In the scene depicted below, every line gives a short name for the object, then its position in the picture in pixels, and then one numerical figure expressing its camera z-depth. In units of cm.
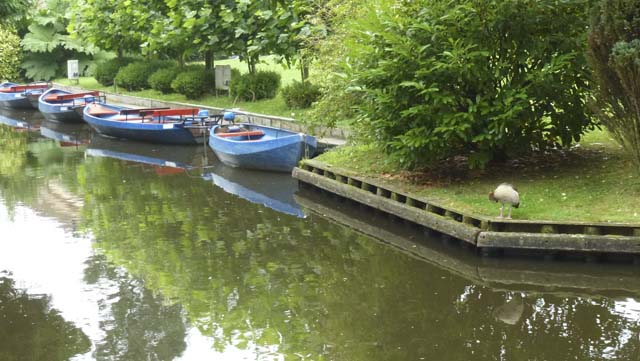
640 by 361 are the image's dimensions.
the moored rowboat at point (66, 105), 2972
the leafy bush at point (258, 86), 2697
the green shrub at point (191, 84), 2920
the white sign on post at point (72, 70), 3869
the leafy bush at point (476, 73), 1353
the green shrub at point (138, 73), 3359
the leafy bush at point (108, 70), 3659
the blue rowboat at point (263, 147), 1855
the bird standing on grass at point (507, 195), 1177
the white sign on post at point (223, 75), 2819
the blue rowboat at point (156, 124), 2339
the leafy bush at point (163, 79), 3102
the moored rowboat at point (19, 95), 3495
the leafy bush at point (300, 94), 2411
